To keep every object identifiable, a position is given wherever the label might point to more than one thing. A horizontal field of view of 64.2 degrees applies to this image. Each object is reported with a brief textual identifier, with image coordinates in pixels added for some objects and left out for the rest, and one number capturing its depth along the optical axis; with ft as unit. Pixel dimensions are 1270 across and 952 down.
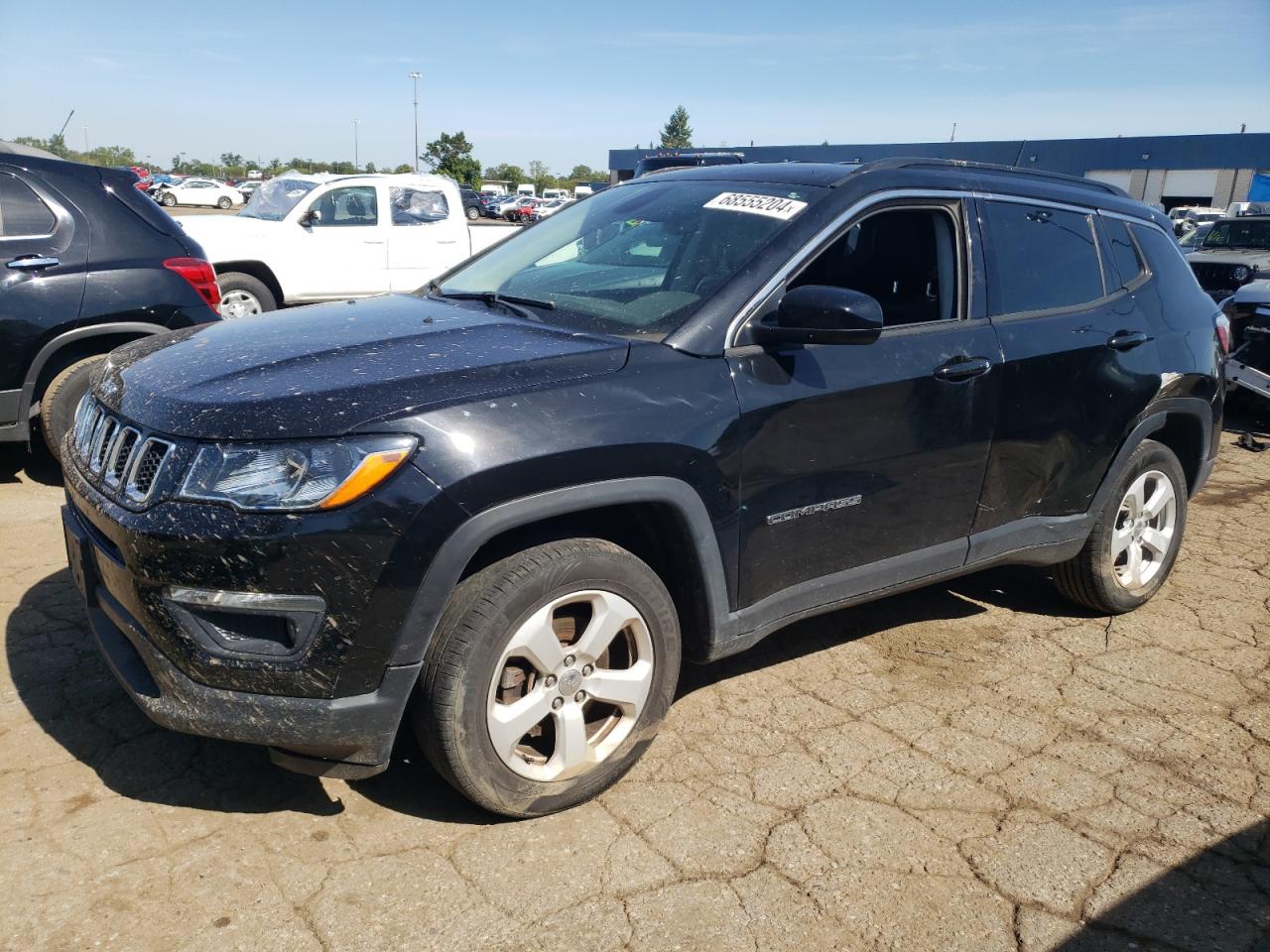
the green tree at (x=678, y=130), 426.92
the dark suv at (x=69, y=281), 17.12
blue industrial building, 148.25
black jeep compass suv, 7.94
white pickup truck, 33.27
